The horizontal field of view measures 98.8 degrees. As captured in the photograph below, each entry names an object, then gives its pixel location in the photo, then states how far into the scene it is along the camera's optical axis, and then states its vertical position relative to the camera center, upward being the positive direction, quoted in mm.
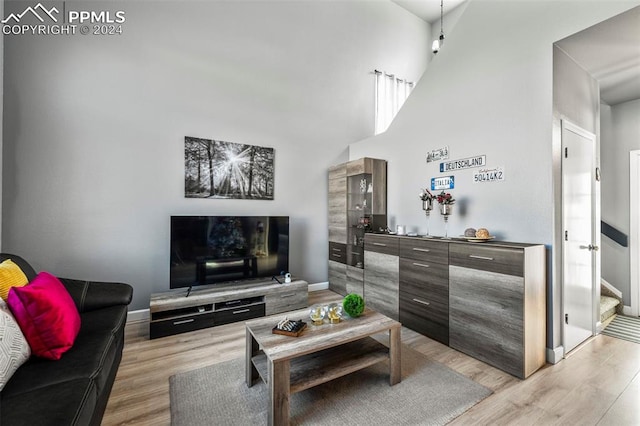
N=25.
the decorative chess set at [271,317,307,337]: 1789 -770
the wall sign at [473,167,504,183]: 2619 +370
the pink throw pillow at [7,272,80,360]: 1455 -584
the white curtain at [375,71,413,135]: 4984 +2157
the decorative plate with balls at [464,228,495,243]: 2471 -224
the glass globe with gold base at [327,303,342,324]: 1991 -759
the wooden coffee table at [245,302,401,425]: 1541 -990
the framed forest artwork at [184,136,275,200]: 3445 +572
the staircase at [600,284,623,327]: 3115 -1085
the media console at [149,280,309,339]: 2840 -1057
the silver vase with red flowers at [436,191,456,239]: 2908 +100
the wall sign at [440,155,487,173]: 2777 +524
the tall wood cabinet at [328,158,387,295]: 3936 -10
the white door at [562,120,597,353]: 2410 -203
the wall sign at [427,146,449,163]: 3131 +684
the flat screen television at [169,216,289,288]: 3109 -439
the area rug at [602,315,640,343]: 2756 -1248
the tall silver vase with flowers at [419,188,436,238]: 3109 +140
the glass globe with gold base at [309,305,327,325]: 1979 -764
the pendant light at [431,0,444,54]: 3900 +2472
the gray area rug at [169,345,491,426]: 1678 -1254
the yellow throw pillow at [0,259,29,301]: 1584 -393
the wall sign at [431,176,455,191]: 3074 +342
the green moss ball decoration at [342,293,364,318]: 2064 -706
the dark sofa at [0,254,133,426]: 1075 -778
